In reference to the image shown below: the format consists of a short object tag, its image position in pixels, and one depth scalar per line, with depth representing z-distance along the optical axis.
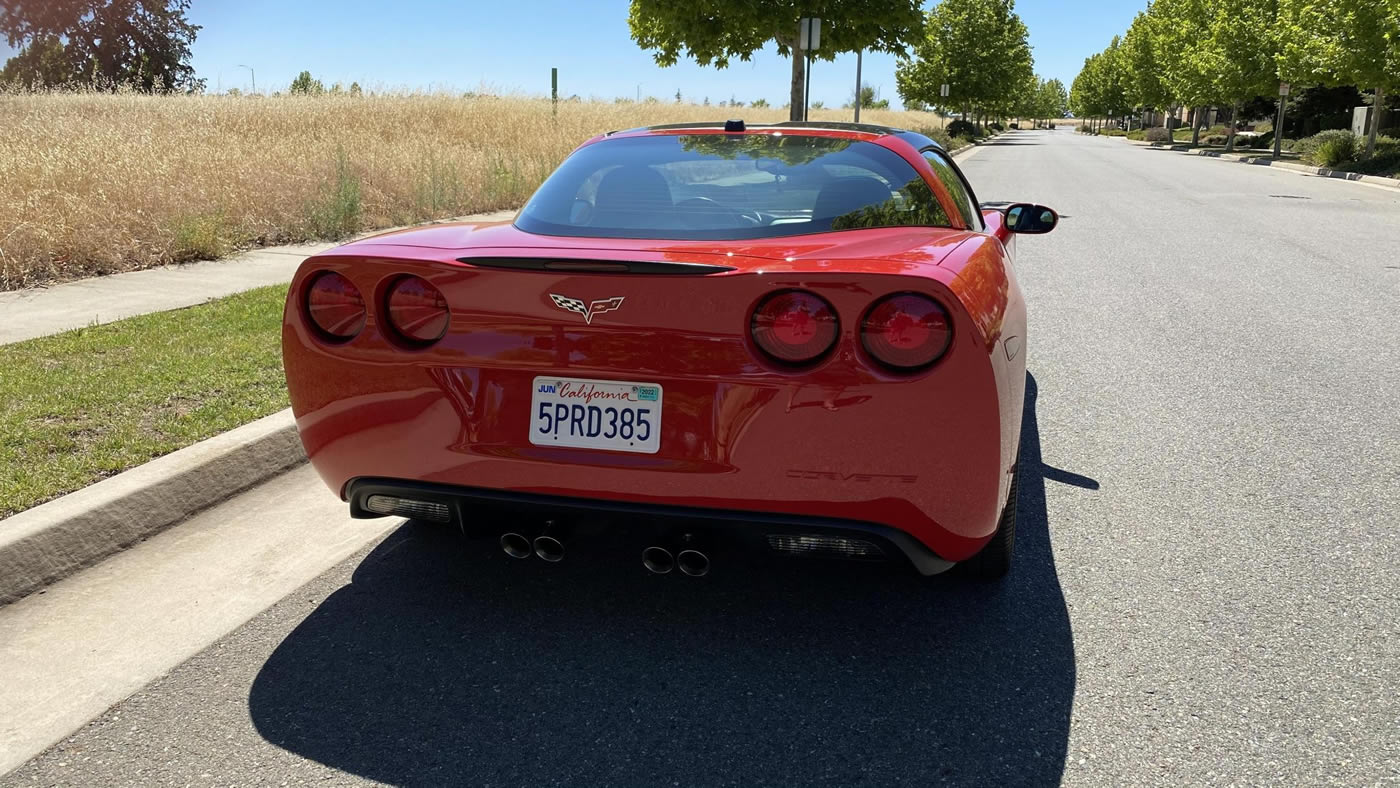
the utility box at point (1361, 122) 36.34
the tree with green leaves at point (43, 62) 50.31
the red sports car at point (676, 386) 2.48
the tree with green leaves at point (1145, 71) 68.62
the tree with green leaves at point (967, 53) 62.34
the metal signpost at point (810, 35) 20.67
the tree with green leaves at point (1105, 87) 98.19
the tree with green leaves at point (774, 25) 23.28
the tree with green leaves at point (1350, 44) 26.86
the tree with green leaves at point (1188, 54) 47.50
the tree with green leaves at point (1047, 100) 177.38
